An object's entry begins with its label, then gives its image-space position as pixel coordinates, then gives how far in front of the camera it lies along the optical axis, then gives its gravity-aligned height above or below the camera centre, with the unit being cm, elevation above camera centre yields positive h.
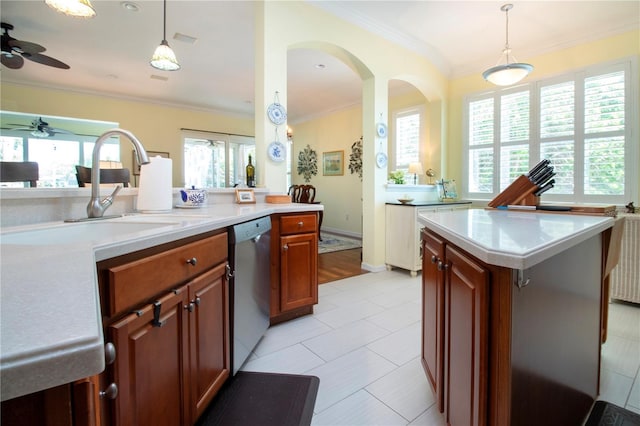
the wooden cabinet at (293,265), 218 -46
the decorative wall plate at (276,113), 263 +76
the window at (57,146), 525 +103
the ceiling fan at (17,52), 305 +156
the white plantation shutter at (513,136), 405 +86
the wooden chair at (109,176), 282 +26
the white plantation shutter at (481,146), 438 +78
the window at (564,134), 336 +82
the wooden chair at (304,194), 573 +14
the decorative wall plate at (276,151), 265 +44
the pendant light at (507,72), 300 +128
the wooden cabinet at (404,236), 351 -41
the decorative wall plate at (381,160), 373 +51
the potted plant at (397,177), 414 +32
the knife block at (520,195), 195 +3
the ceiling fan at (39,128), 518 +128
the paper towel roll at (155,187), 167 +9
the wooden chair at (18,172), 144 +15
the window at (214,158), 687 +103
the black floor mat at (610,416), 134 -96
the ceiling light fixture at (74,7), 197 +128
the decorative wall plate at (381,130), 371 +86
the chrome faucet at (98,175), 134 +12
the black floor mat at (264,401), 136 -95
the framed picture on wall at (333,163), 658 +84
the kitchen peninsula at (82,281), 29 -13
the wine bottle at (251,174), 295 +27
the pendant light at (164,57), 266 +126
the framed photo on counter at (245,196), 239 +5
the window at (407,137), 516 +110
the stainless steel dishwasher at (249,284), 155 -46
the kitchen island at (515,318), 82 -37
